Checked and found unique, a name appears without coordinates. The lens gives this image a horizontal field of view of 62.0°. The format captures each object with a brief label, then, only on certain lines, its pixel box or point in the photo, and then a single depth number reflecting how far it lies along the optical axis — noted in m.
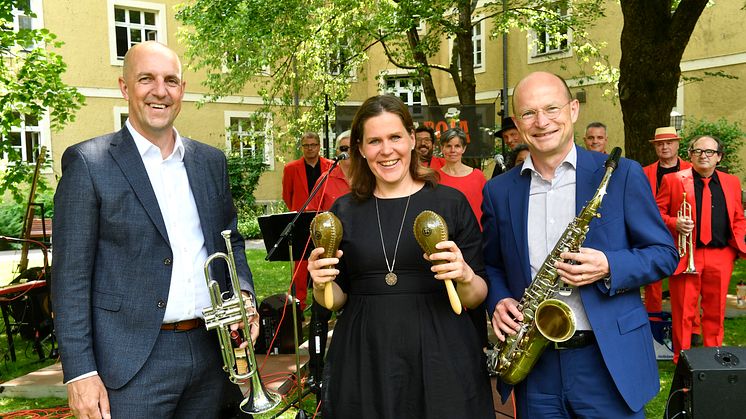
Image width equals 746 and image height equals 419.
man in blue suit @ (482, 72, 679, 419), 2.67
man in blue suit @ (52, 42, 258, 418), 2.63
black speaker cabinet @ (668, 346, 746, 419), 3.57
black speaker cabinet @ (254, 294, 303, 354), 7.15
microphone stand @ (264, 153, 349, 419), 4.58
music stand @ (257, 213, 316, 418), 5.13
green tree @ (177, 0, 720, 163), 8.85
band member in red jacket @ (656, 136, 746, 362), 6.39
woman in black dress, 2.66
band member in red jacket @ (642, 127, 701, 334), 7.49
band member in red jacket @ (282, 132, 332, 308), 9.02
